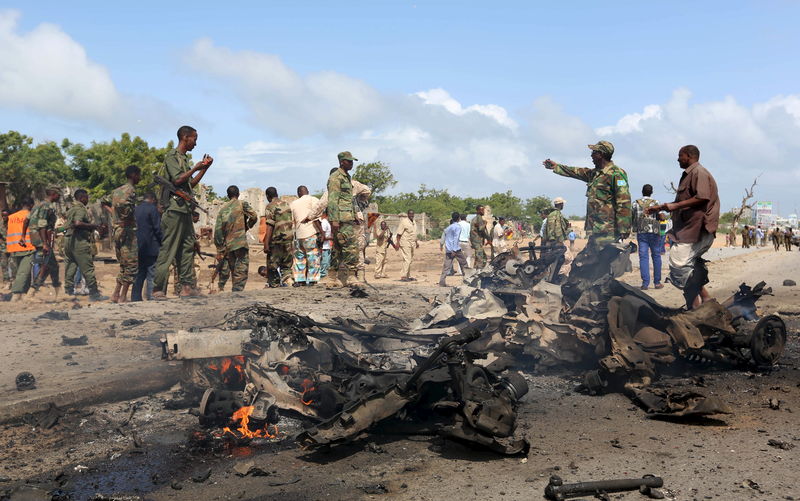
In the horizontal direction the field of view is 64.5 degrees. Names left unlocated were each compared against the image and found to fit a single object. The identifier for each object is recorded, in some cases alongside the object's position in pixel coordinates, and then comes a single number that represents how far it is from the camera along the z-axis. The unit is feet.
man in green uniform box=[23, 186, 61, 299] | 37.42
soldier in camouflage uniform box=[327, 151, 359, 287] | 33.37
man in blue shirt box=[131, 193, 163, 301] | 29.96
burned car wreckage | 13.21
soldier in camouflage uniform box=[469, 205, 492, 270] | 55.57
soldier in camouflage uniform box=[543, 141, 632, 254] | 28.68
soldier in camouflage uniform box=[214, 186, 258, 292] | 34.76
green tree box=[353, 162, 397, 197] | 181.06
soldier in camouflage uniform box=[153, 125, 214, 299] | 28.48
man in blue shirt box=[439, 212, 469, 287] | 48.47
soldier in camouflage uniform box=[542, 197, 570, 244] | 46.06
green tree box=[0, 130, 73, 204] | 125.30
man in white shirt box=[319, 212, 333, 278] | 34.96
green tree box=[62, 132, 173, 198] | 124.67
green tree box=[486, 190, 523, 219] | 207.23
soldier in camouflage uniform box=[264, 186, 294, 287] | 36.86
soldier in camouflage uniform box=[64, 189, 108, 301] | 34.32
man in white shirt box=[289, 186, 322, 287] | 34.78
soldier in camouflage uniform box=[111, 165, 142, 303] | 31.50
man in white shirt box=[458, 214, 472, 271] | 48.91
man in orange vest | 37.50
